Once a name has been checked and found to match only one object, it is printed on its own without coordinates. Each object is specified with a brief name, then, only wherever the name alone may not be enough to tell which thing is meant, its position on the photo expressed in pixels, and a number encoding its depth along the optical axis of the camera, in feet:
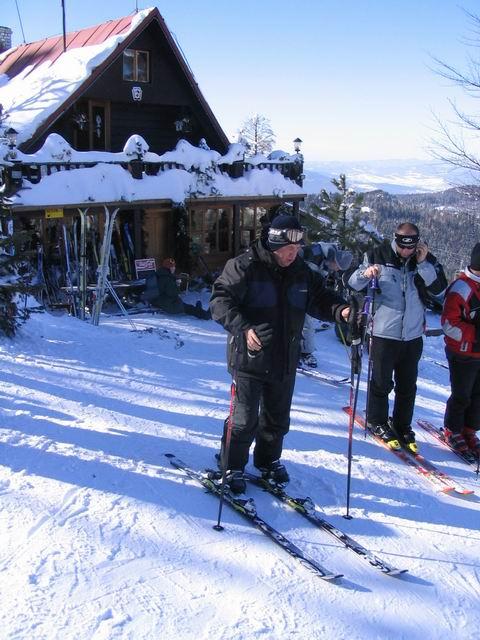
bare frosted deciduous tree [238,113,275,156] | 126.82
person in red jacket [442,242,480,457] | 16.21
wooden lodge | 41.14
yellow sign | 39.77
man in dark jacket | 12.09
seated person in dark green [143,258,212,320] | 37.11
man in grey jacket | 15.39
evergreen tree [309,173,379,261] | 69.05
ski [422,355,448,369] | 33.63
